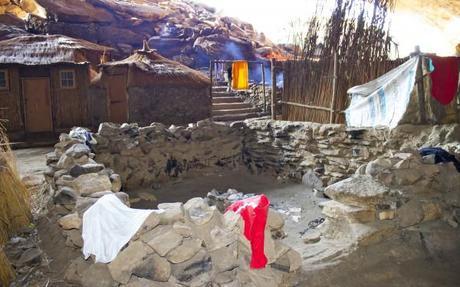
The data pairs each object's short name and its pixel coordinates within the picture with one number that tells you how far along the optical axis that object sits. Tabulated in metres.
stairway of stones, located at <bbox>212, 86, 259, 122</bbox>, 12.38
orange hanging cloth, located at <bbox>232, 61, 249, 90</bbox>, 12.41
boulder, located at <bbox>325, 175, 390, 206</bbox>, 3.57
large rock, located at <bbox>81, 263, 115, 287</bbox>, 2.49
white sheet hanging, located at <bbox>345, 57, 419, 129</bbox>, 5.73
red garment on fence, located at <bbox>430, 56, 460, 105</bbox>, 5.65
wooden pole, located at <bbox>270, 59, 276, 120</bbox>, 8.32
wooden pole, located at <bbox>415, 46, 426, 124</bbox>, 5.66
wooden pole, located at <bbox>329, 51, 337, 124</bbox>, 6.86
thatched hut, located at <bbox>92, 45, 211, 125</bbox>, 10.95
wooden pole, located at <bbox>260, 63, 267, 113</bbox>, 12.21
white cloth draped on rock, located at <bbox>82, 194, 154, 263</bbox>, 2.46
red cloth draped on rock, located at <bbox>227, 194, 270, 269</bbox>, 2.65
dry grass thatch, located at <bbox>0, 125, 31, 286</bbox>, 3.31
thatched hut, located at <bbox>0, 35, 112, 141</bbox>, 9.78
